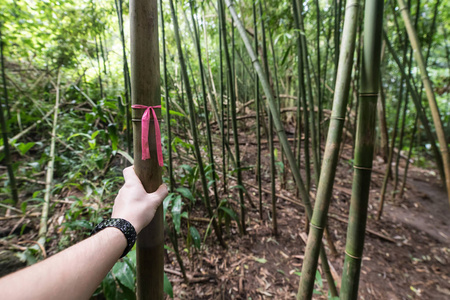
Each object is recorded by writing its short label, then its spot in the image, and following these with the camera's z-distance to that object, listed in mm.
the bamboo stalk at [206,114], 1448
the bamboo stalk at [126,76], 1235
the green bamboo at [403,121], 1757
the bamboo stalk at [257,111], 1610
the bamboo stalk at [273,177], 1741
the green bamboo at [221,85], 1621
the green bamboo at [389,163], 2223
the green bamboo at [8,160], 1756
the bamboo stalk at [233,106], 1473
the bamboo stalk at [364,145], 632
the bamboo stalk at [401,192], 2649
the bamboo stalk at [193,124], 1122
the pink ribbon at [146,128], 566
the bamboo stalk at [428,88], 1046
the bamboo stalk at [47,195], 1531
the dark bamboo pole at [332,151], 676
